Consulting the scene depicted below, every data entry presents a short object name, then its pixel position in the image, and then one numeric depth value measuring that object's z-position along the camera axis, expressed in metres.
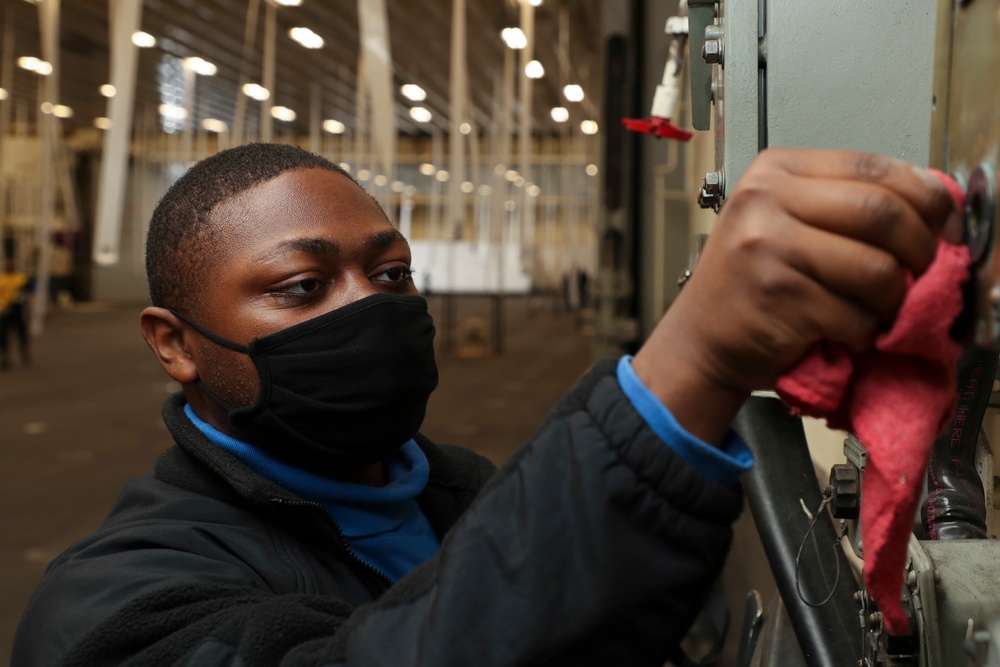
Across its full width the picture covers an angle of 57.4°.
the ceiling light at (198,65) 6.33
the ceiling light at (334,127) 16.91
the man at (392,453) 0.53
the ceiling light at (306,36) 6.66
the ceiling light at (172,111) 16.16
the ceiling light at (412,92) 10.70
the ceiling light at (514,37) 6.89
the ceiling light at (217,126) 15.48
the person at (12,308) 10.24
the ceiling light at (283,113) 16.44
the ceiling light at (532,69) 6.74
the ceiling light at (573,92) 9.76
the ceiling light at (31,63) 9.40
